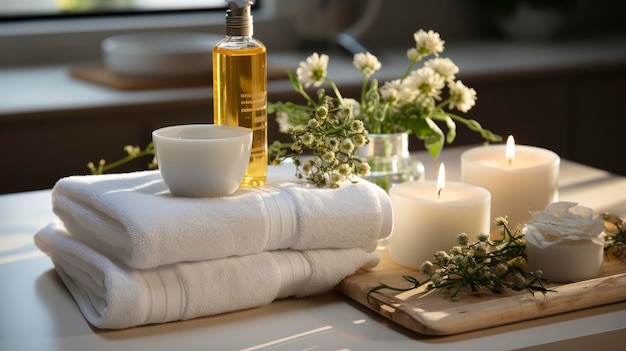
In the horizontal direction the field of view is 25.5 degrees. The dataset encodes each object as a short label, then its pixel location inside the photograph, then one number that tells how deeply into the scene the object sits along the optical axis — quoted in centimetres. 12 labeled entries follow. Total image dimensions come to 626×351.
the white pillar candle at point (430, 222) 98
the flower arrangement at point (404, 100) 110
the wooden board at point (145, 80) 176
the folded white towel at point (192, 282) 89
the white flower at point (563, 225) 94
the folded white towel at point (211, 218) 90
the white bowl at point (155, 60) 179
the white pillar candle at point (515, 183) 108
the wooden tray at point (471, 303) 89
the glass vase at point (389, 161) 108
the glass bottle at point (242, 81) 97
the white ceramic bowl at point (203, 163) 93
